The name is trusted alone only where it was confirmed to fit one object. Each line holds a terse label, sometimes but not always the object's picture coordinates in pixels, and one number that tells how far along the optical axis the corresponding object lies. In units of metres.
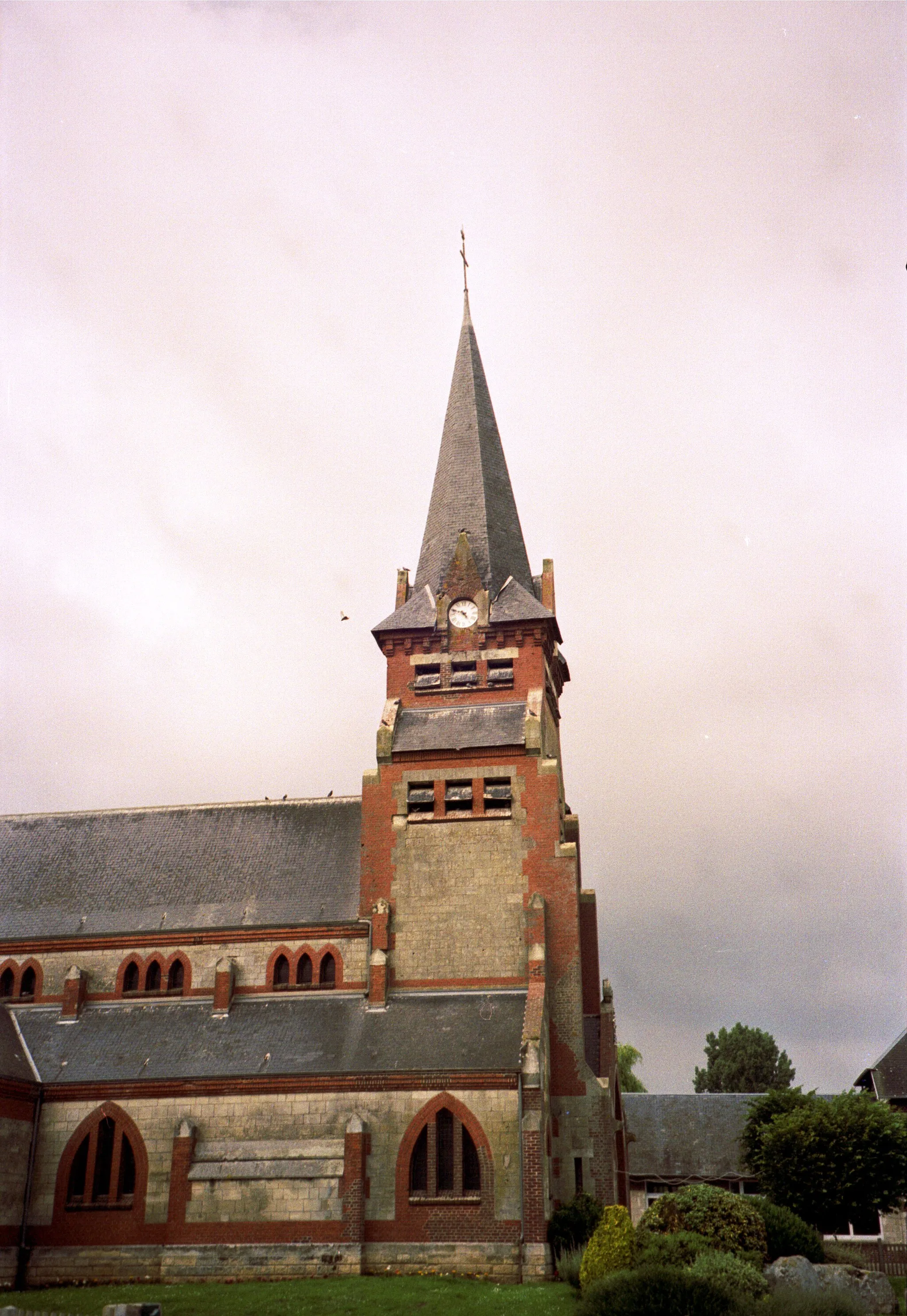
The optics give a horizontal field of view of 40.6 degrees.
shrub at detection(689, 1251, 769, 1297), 24.31
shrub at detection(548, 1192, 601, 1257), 34.06
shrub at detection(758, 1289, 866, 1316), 22.02
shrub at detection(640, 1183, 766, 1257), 28.12
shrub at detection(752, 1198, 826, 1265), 30.28
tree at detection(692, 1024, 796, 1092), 91.56
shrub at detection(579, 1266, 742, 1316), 22.38
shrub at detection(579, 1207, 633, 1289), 26.61
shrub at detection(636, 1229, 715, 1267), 26.45
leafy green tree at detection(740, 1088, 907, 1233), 38.88
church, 35.03
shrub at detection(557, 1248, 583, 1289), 30.78
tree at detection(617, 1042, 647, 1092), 85.38
